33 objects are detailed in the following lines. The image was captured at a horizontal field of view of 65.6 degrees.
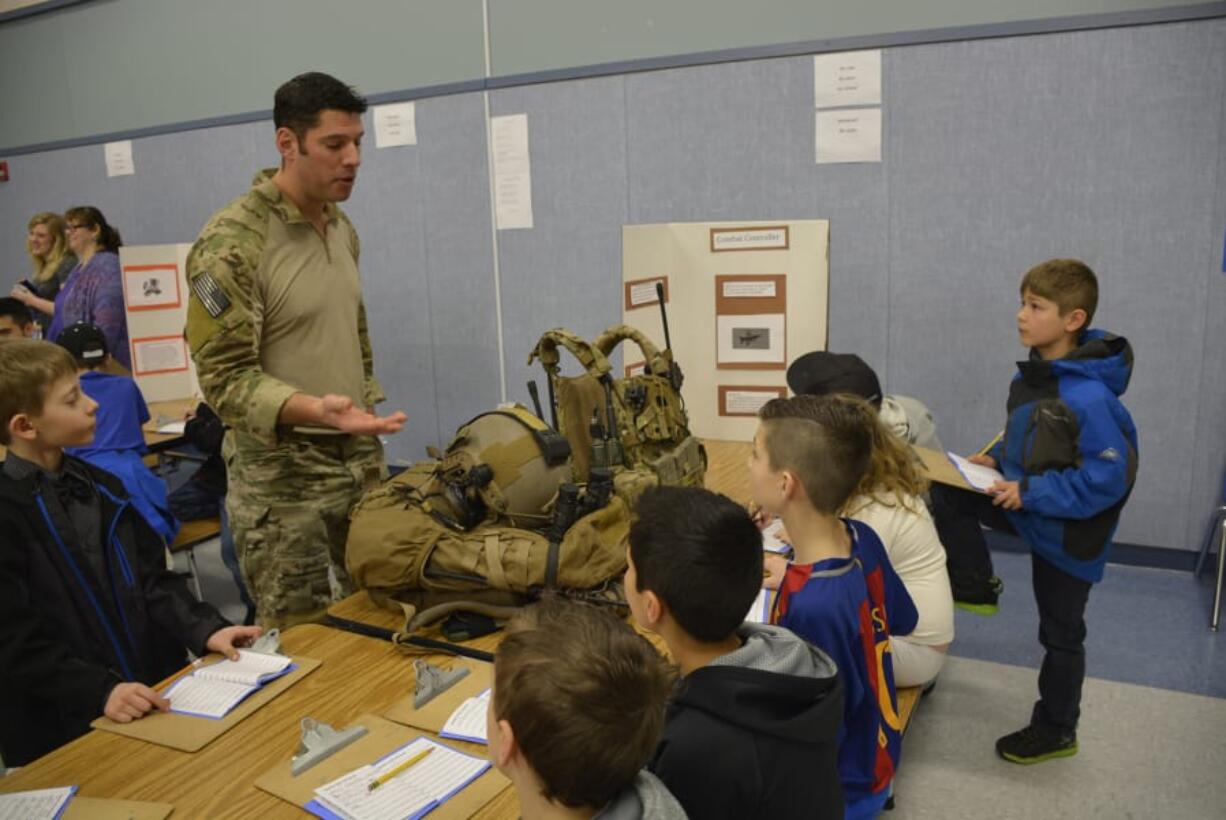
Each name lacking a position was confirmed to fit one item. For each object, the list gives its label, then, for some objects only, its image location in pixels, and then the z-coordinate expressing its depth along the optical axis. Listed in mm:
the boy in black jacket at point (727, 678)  1245
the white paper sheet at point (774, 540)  2236
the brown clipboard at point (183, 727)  1533
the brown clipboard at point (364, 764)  1361
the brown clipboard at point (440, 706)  1571
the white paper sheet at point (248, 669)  1711
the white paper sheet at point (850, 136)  3939
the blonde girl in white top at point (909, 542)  2053
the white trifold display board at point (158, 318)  4391
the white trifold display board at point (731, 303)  3090
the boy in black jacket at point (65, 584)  1760
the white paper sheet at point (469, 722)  1518
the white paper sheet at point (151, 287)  4383
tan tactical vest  2379
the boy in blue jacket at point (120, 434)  2934
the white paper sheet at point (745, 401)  3240
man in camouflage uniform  2256
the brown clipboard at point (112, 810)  1340
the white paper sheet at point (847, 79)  3904
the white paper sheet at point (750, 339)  3156
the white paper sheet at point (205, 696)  1621
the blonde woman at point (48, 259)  5418
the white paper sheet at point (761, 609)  1883
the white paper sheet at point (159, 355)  4430
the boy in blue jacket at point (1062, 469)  2301
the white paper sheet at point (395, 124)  5078
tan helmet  2033
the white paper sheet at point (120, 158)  6137
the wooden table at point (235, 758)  1381
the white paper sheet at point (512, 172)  4812
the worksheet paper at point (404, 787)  1339
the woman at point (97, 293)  4637
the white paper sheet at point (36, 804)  1350
